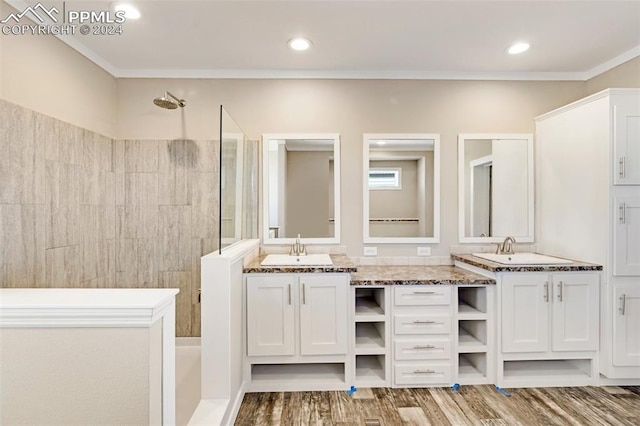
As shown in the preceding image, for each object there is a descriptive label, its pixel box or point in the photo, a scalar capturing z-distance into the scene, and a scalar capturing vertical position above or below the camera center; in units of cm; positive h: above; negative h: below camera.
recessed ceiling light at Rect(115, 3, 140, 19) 201 +130
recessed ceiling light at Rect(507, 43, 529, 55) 249 +130
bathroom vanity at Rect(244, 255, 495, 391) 238 -86
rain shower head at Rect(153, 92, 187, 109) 262 +92
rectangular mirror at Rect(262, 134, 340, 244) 300 +21
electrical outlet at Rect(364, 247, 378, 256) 302 -37
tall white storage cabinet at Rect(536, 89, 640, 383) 233 -1
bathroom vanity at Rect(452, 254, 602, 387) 240 -75
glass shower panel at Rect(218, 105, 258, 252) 200 +20
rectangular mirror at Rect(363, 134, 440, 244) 301 +21
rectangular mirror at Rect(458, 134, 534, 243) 303 +26
